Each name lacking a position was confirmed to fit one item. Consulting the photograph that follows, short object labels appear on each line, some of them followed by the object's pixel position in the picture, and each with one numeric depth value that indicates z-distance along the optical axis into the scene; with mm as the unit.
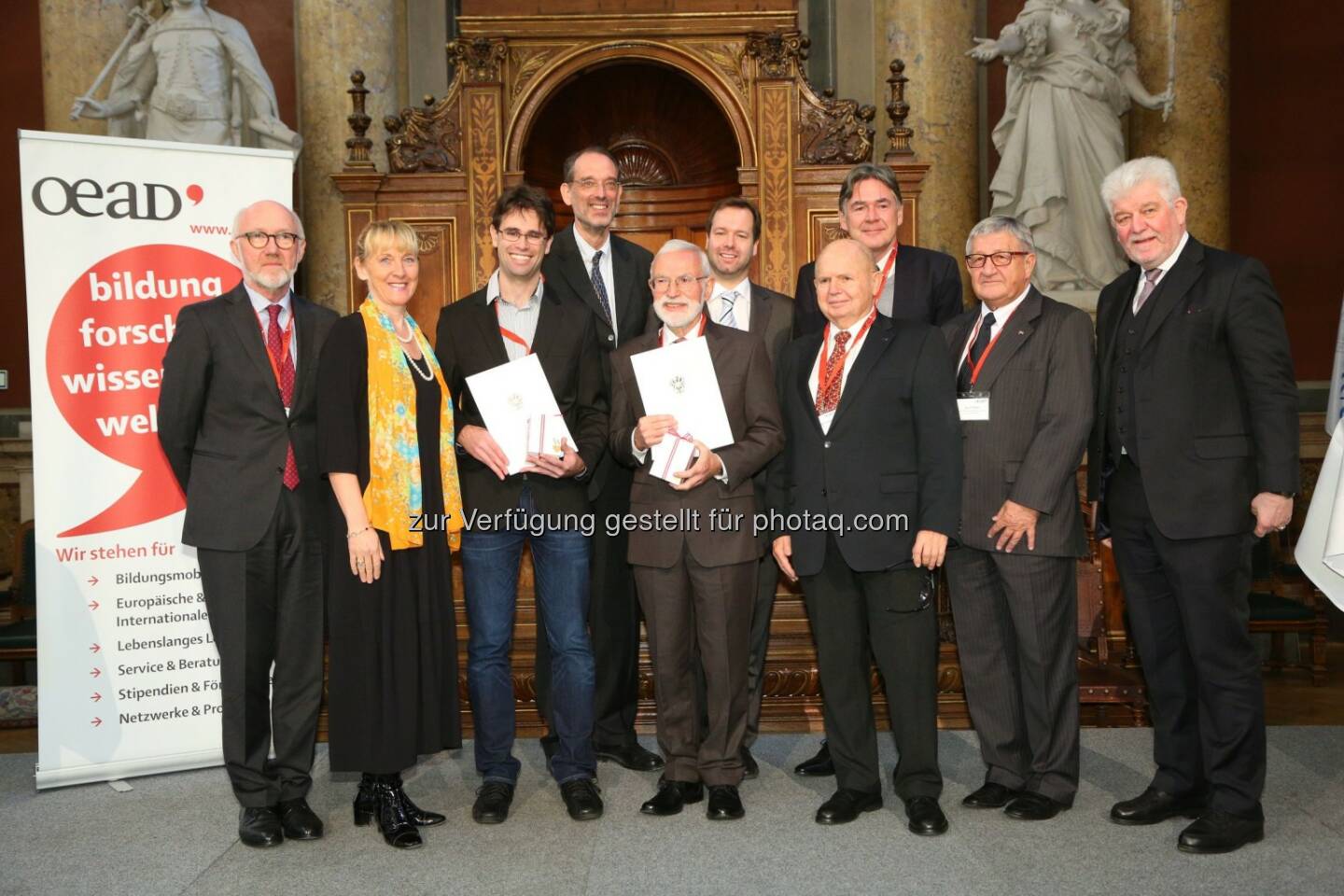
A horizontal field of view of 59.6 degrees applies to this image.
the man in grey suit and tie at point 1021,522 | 3215
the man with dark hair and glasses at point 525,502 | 3297
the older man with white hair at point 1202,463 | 3010
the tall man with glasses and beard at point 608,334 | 3752
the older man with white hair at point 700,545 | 3229
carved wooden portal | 5746
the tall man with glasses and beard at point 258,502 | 3166
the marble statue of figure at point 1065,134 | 6277
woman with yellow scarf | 3053
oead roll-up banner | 3791
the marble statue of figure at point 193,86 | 6195
